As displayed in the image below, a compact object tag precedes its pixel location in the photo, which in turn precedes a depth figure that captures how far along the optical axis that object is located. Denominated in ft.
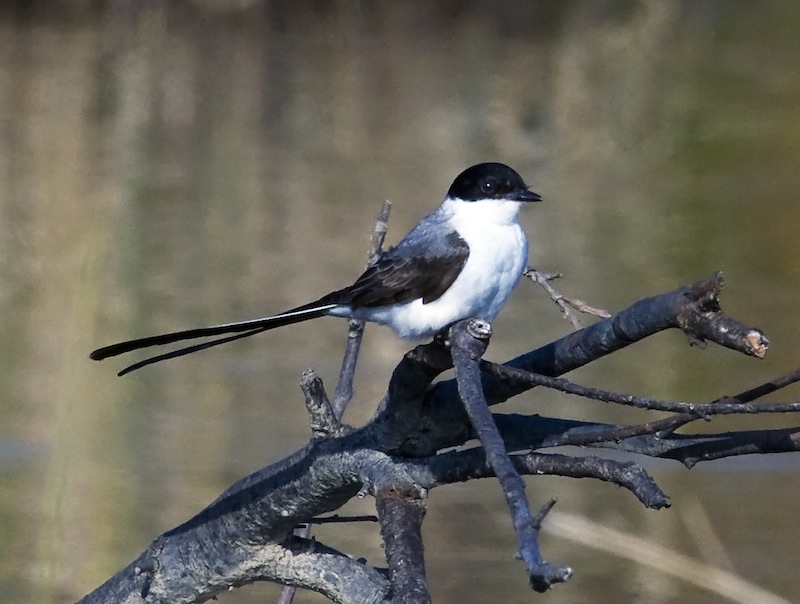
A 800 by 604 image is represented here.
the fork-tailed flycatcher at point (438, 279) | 26.68
